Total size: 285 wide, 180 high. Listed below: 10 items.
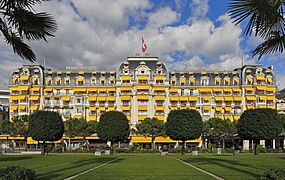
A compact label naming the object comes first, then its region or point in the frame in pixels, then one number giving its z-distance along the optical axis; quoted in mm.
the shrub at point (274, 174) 10859
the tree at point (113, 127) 58438
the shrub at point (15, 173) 10586
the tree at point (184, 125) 56438
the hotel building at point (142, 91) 86750
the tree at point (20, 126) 73012
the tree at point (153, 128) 69938
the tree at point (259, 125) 52188
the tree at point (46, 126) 57406
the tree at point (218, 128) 71938
